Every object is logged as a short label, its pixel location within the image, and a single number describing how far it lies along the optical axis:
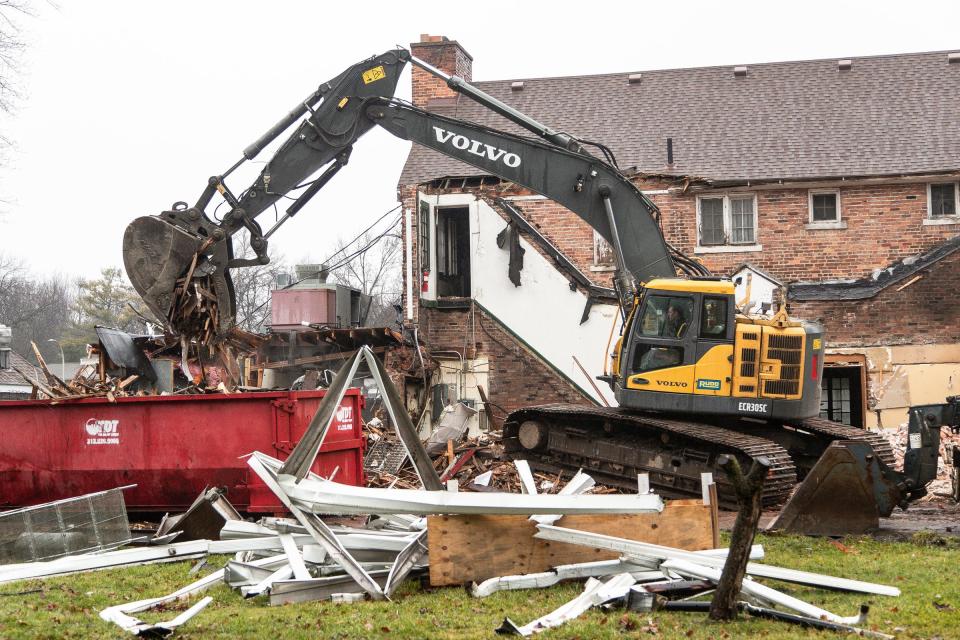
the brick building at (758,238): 22.73
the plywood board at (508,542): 8.40
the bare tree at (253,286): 59.09
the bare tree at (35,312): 62.38
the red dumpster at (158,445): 11.98
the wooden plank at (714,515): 8.94
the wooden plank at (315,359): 23.28
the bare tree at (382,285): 57.99
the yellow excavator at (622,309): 13.73
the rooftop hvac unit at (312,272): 25.41
